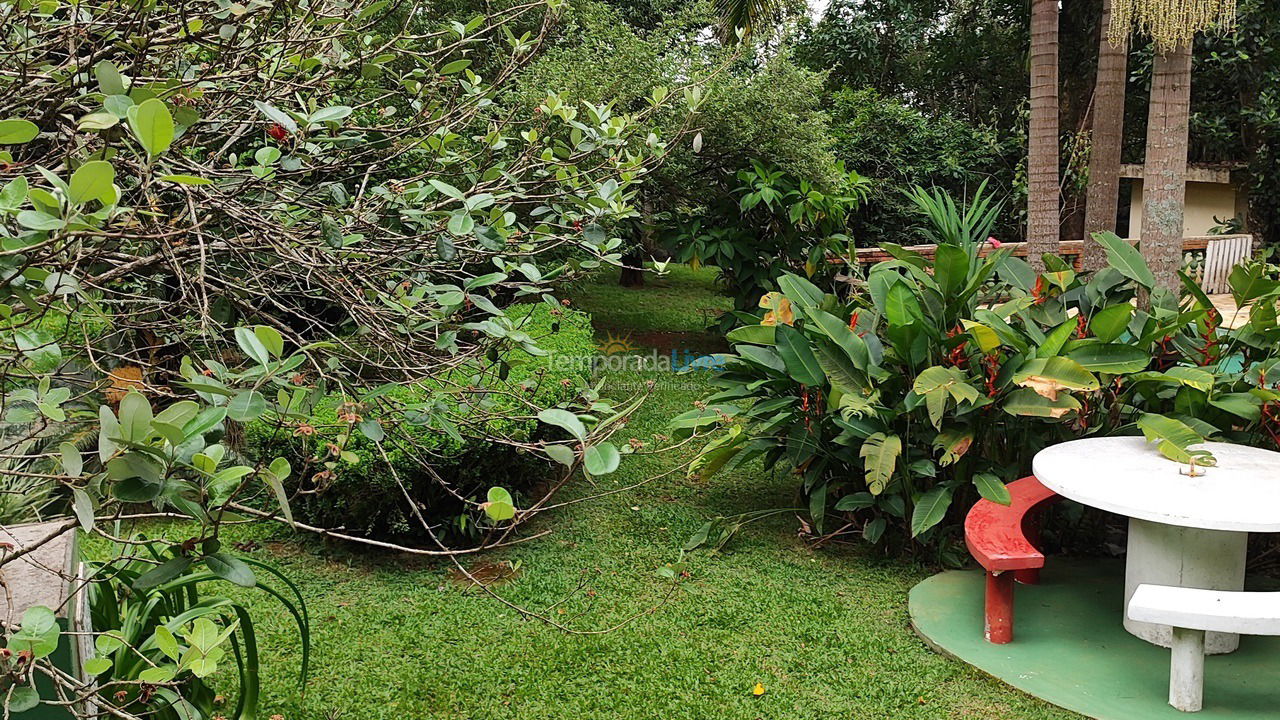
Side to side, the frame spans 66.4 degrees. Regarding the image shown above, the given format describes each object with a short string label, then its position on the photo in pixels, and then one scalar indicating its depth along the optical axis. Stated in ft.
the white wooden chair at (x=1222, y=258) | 37.29
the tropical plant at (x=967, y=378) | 14.78
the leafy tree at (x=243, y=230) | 4.95
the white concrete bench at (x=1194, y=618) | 10.93
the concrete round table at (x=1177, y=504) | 11.89
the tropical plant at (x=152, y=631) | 9.39
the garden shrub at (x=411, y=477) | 15.52
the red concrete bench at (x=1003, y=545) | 13.16
